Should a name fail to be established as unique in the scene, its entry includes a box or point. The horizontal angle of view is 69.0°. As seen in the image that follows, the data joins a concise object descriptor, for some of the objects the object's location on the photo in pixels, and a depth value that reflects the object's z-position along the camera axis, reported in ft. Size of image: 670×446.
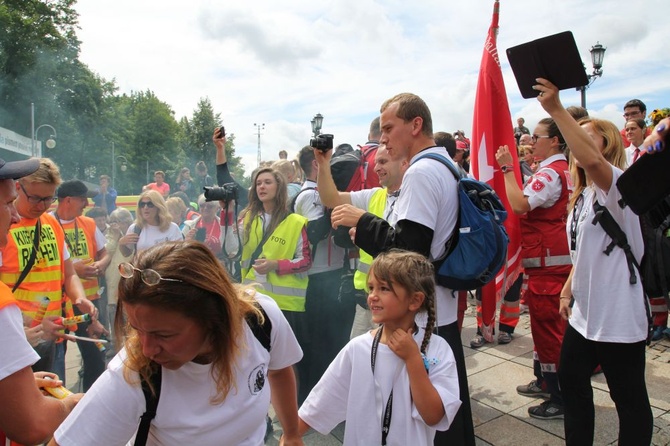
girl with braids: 6.07
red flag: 13.28
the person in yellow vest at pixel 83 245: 13.41
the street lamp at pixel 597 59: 35.99
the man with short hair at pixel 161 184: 40.44
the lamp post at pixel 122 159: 167.24
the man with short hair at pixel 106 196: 42.54
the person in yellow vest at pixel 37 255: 10.25
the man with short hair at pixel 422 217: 7.82
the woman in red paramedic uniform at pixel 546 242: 11.78
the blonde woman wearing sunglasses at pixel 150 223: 15.76
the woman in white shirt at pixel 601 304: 7.69
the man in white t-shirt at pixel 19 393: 5.39
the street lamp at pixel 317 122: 58.80
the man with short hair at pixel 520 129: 26.86
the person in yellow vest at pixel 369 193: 10.73
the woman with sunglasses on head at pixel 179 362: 4.61
